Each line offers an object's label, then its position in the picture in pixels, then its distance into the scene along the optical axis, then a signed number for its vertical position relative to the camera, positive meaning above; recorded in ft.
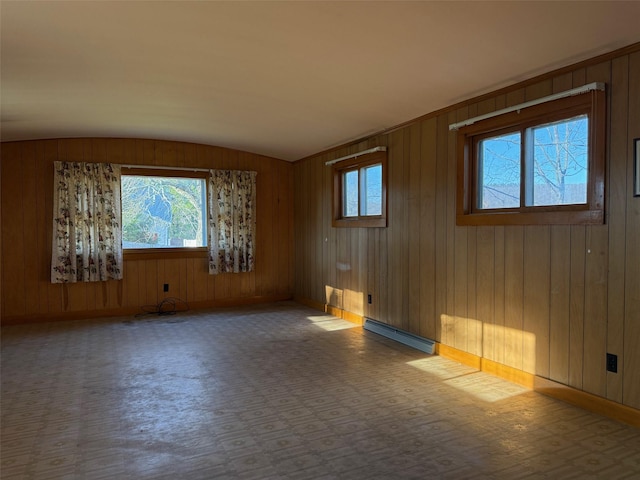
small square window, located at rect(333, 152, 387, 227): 16.72 +1.68
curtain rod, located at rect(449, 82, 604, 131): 9.16 +3.07
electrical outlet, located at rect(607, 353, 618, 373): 9.01 -2.73
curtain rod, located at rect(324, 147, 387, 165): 16.27 +3.12
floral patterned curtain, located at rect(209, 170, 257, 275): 21.83 +0.61
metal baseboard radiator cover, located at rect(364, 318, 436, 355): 13.96 -3.60
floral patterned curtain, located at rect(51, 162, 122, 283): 18.89 +0.43
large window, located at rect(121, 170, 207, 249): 20.66 +1.05
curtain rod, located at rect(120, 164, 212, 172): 20.61 +3.11
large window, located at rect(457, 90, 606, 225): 9.41 +1.66
